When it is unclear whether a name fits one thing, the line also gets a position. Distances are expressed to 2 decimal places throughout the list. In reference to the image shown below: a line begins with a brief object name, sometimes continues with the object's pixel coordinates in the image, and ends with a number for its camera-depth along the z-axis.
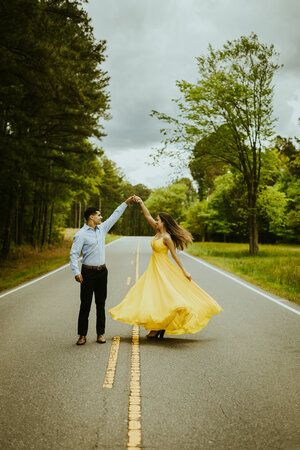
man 6.83
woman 6.80
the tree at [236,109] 26.44
